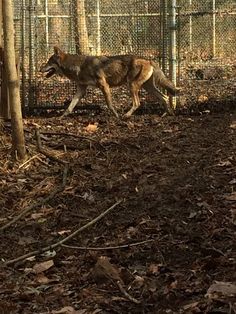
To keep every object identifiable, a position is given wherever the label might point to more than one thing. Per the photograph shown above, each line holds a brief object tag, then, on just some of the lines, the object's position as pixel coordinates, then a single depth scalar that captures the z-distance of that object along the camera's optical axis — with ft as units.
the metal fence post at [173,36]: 41.29
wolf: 41.83
